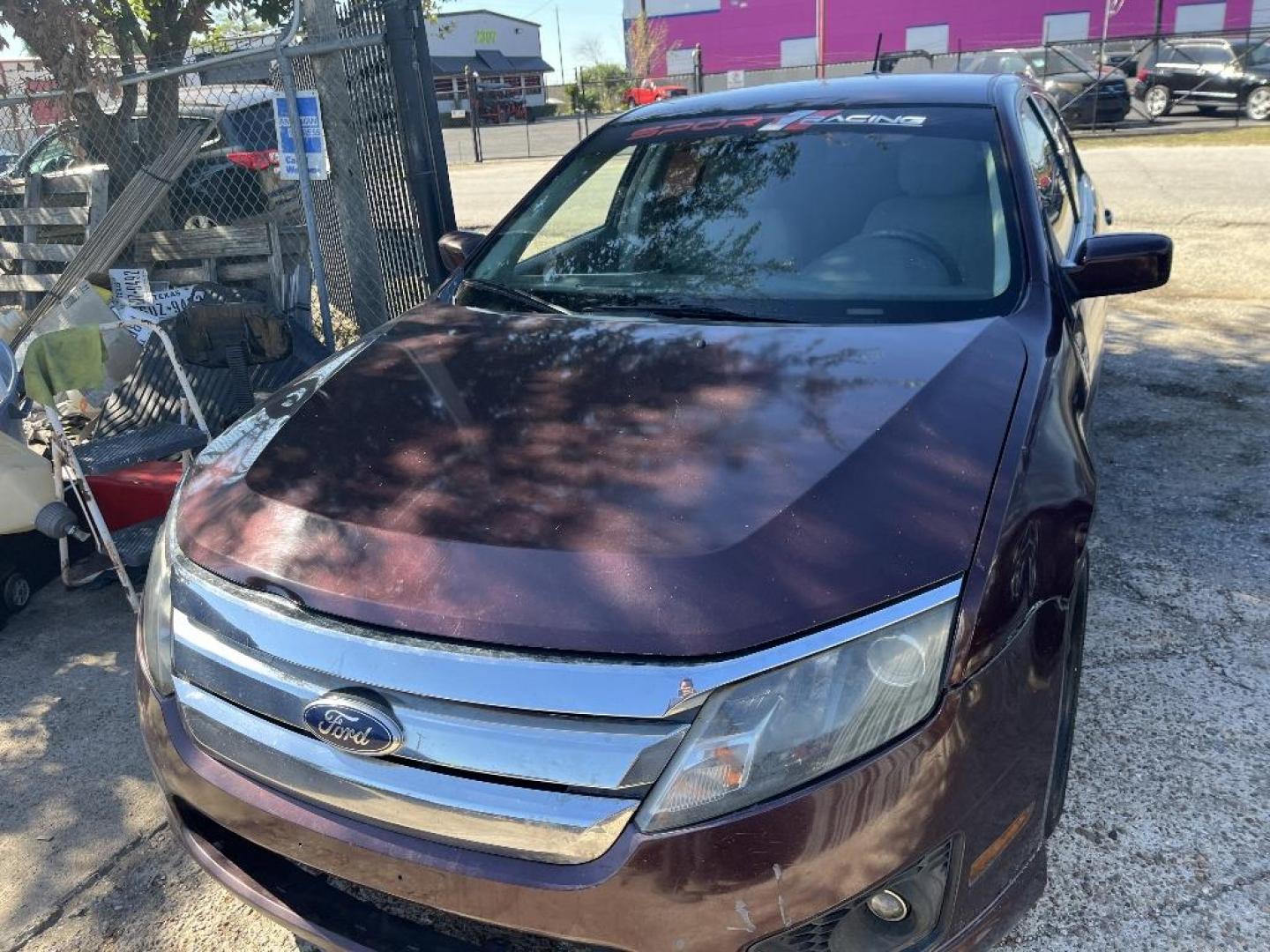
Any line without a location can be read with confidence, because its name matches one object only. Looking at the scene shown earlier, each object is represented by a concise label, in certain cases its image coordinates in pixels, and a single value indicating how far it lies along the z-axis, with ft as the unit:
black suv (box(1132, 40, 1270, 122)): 65.41
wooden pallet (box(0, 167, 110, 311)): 22.52
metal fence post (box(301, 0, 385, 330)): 19.58
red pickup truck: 96.96
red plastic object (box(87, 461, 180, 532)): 12.57
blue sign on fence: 17.03
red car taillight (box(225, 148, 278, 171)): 23.44
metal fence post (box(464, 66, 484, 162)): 74.08
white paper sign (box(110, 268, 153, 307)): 19.12
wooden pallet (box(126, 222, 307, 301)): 21.15
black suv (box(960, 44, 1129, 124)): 64.18
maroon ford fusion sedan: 4.97
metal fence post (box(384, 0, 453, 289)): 16.65
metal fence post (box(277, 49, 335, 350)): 16.51
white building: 141.79
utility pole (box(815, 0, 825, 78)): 123.26
